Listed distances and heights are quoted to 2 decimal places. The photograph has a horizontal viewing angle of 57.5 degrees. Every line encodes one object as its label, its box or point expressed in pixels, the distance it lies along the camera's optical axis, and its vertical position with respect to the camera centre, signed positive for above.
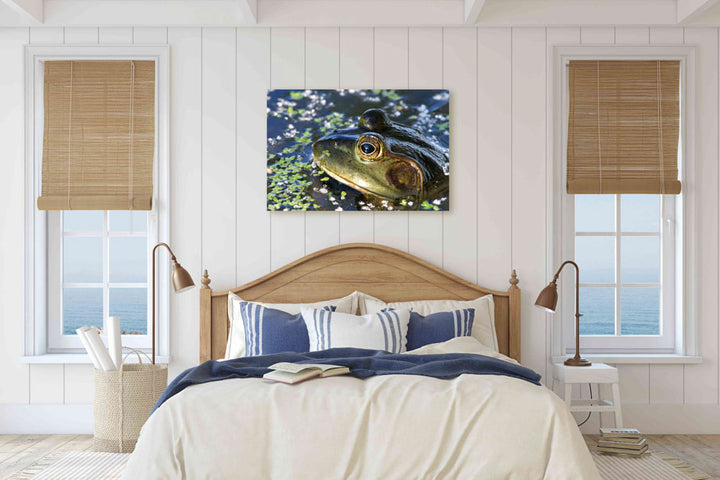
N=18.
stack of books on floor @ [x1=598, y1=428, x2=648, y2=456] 3.65 -1.13
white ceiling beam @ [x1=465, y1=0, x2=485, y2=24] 3.86 +1.39
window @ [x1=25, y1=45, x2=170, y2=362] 4.20 +0.25
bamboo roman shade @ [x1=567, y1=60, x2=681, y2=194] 4.22 +0.77
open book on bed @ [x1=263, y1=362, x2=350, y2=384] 2.70 -0.55
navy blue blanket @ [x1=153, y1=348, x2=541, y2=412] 2.82 -0.56
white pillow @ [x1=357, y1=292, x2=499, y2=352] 3.92 -0.41
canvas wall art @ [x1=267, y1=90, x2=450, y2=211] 4.21 +0.58
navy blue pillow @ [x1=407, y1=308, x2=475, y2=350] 3.64 -0.48
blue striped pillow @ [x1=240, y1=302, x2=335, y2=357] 3.62 -0.51
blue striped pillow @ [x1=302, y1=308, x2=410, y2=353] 3.48 -0.48
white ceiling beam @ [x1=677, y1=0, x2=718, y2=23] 3.92 +1.42
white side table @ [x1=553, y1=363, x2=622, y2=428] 3.80 -0.81
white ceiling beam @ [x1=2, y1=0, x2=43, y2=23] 3.84 +1.40
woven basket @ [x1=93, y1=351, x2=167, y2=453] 3.67 -0.93
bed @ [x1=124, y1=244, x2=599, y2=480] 2.44 -0.73
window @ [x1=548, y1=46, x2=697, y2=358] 4.23 +0.07
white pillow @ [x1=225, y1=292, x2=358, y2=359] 3.85 -0.41
